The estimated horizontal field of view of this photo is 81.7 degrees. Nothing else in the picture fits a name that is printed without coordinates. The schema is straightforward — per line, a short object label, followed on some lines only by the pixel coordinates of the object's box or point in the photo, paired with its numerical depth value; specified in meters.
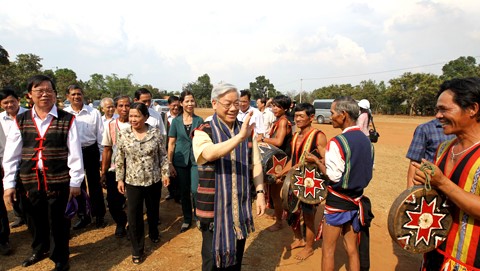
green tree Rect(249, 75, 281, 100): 71.31
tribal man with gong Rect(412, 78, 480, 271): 1.40
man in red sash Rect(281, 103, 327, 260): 3.28
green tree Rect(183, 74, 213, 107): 60.88
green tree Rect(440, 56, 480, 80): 48.34
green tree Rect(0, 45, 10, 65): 29.64
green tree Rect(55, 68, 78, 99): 44.48
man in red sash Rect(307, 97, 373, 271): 2.40
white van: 22.84
